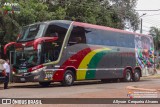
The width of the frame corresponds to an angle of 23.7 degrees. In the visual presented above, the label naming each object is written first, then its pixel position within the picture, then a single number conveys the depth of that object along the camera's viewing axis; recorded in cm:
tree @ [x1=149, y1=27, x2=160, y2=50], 8788
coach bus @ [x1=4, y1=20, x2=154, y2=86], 2172
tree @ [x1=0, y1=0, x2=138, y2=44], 2786
